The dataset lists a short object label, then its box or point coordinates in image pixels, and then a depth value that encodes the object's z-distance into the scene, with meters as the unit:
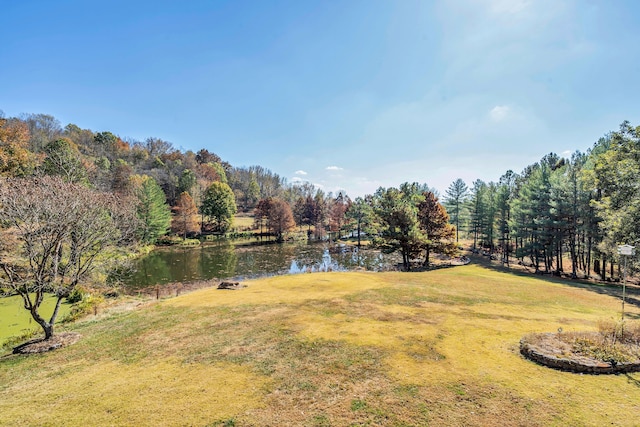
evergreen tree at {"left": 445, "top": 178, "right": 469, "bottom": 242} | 60.27
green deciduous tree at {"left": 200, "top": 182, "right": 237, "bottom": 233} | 65.81
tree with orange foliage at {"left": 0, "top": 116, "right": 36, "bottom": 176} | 25.20
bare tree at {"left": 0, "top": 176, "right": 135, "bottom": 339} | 11.09
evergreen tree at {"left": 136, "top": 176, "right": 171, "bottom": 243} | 47.97
